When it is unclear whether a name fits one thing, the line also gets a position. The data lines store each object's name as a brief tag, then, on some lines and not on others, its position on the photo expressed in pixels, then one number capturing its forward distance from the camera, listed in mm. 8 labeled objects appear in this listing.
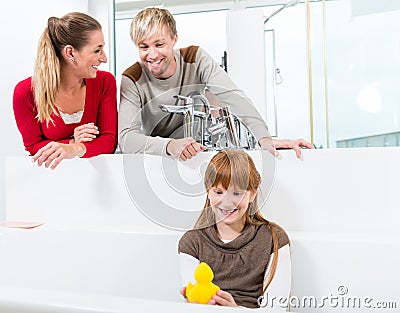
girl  996
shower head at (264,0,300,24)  2391
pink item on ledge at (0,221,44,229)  1216
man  1273
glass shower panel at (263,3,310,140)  2592
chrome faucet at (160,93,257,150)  1309
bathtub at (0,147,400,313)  1042
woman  1311
